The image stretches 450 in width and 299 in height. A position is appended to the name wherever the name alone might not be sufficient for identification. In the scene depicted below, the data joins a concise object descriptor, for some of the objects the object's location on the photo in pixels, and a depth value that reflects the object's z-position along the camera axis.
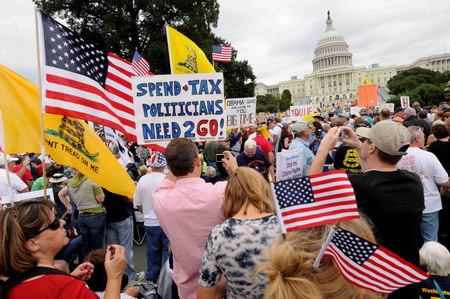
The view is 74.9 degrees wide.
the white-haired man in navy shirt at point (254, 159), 5.87
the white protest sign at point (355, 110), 19.82
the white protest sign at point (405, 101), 15.94
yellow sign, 12.95
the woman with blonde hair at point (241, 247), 1.91
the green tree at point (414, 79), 62.59
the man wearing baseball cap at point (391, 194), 2.12
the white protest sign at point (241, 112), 8.73
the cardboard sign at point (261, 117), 15.64
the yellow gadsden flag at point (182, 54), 4.47
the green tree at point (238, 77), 38.83
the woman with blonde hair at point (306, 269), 1.14
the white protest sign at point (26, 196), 3.83
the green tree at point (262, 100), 85.25
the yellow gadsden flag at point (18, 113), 3.07
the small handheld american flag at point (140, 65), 6.62
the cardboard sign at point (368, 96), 15.89
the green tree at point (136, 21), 21.16
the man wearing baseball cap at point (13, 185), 4.75
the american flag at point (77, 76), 3.09
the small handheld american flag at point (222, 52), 11.70
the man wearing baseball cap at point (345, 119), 10.18
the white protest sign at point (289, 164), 4.23
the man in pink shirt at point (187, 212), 2.33
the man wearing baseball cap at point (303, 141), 5.35
